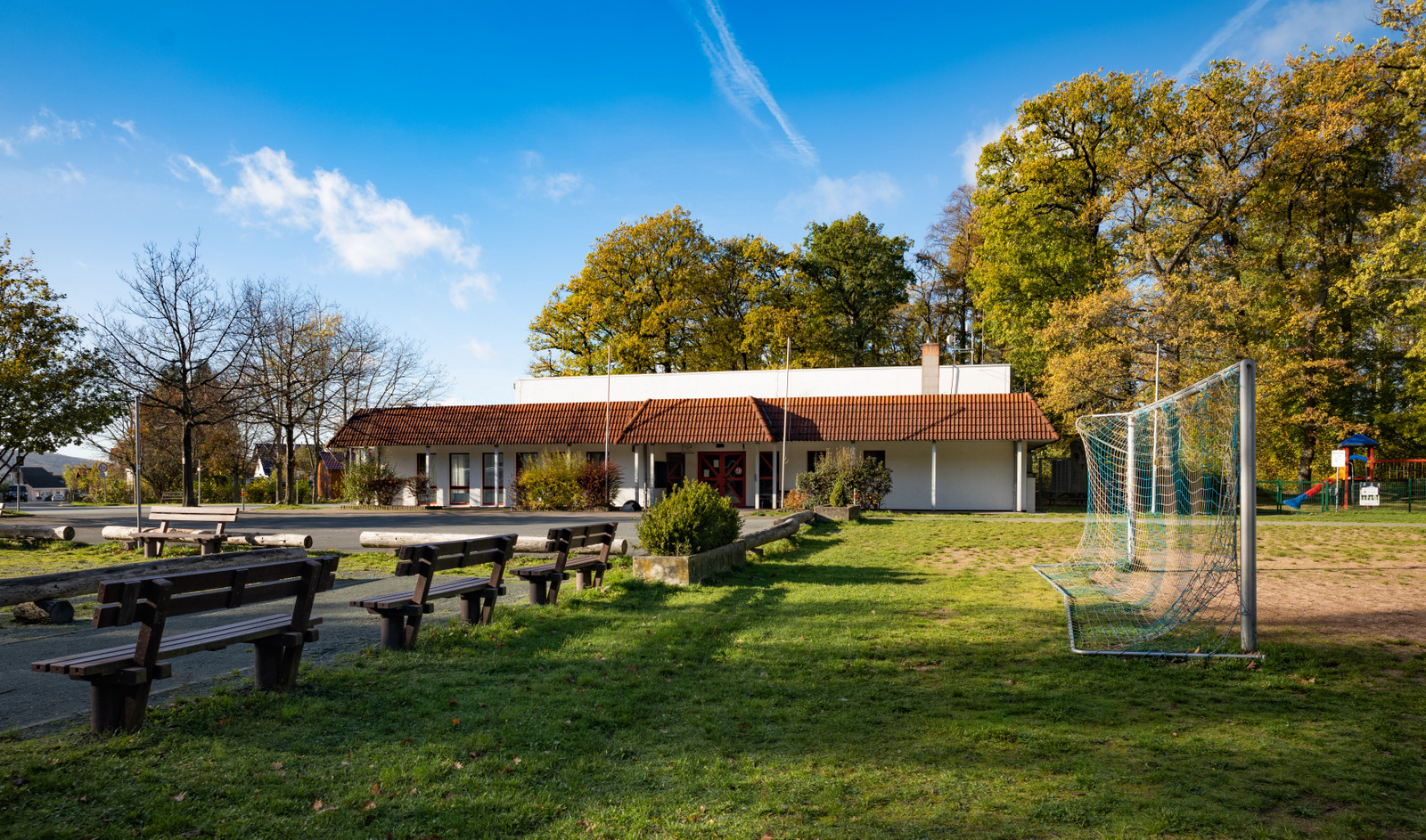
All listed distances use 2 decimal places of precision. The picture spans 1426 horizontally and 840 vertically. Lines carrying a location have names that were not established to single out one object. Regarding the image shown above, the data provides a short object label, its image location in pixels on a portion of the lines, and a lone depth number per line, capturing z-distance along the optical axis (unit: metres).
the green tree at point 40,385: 21.20
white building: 28.38
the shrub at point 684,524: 10.39
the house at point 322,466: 54.12
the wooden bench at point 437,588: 6.45
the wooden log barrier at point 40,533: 15.66
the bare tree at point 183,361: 31.05
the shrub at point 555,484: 28.38
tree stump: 7.80
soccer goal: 6.51
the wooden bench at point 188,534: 12.88
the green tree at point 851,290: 41.97
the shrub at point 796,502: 24.32
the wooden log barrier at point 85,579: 7.21
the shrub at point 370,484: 31.55
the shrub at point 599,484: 28.89
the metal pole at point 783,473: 28.56
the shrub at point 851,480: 23.66
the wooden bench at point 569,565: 8.55
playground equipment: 28.03
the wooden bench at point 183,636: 4.22
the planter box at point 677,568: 9.95
